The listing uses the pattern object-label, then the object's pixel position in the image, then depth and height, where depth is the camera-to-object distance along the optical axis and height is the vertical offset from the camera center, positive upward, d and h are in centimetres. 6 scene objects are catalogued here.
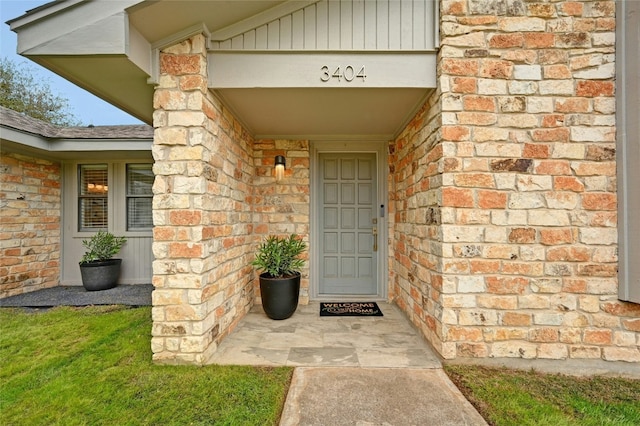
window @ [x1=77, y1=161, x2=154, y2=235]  484 +32
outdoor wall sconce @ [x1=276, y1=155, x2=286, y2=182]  347 +63
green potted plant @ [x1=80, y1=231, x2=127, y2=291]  434 -79
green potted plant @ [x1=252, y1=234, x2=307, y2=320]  307 -73
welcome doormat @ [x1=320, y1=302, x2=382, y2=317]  330 -122
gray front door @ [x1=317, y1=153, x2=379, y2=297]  391 -7
